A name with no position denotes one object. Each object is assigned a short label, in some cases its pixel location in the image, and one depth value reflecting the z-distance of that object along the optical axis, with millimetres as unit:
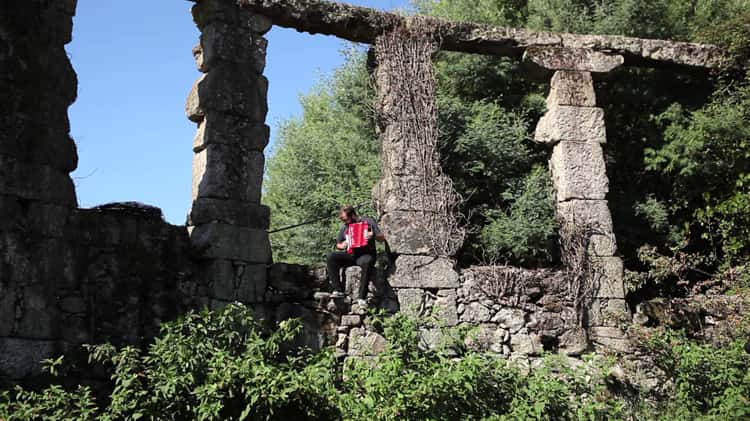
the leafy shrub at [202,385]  6270
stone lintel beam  9289
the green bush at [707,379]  7602
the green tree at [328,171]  13289
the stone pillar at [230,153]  8188
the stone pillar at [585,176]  9438
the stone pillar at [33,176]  6930
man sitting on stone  8508
